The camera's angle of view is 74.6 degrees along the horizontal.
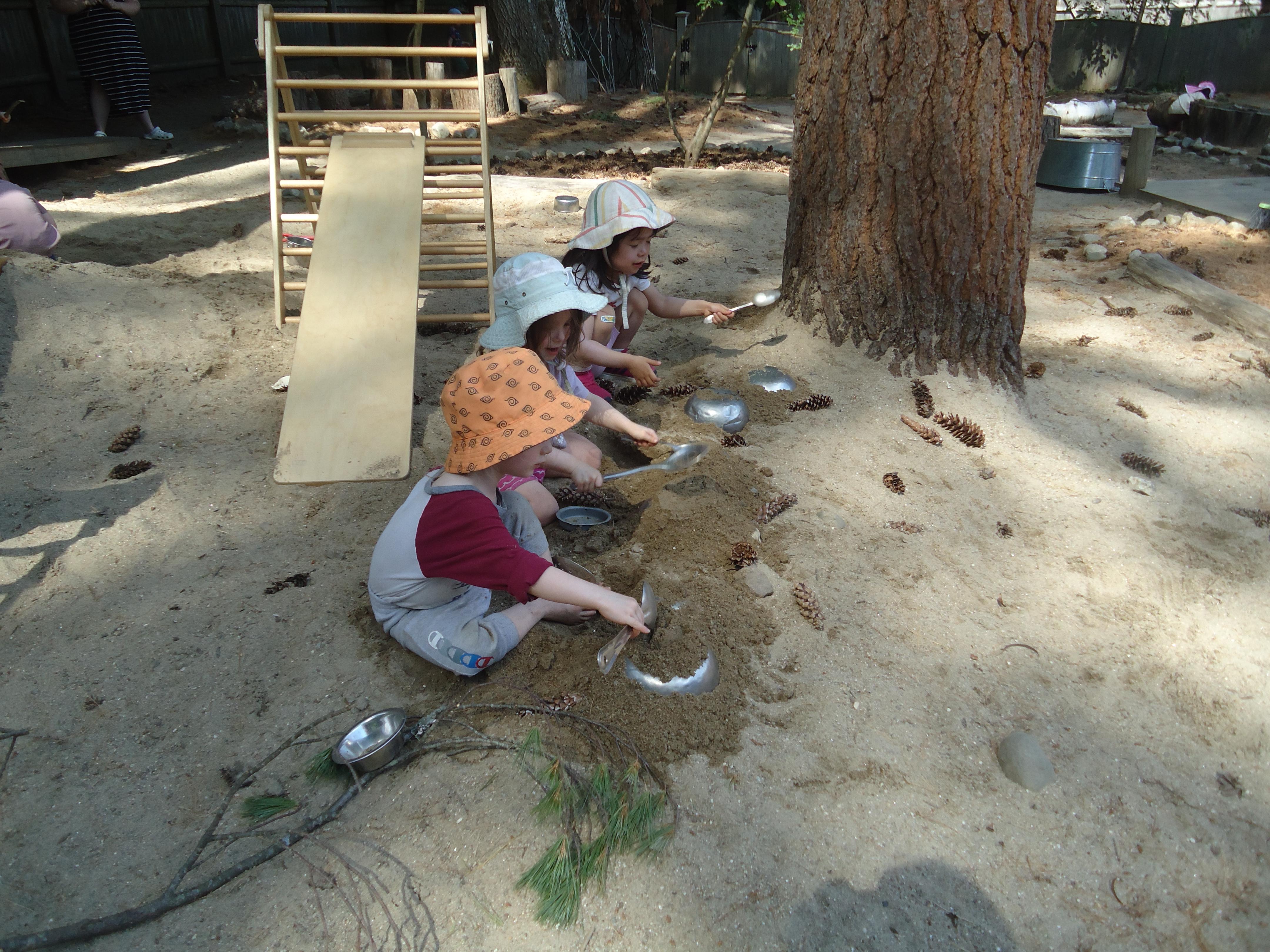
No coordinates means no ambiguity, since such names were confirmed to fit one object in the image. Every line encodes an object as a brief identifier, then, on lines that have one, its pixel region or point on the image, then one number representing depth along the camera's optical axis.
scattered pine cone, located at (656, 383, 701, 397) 3.87
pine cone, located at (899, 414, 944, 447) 3.42
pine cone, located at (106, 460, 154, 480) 3.30
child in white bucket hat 2.95
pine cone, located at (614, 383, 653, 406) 3.89
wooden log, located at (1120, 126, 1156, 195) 7.58
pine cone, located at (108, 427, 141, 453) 3.47
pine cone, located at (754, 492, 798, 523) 2.95
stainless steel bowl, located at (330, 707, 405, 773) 2.00
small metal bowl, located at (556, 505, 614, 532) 3.07
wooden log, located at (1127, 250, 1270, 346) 4.65
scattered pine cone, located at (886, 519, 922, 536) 2.94
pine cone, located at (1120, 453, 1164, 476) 3.37
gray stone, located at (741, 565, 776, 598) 2.63
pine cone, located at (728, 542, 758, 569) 2.71
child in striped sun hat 3.62
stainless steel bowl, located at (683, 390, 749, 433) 3.55
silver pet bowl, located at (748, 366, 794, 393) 3.79
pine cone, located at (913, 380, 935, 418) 3.57
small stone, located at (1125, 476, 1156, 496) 3.23
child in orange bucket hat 2.12
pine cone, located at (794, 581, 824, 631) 2.52
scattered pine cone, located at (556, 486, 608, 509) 3.17
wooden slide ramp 3.41
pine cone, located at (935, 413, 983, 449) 3.42
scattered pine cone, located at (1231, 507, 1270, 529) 3.09
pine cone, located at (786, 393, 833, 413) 3.64
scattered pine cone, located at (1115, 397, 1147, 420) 3.76
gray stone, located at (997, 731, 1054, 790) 2.08
